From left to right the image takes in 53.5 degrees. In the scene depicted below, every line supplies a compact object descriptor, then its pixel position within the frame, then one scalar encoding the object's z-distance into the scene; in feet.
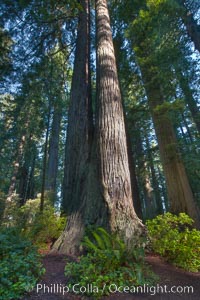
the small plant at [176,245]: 9.50
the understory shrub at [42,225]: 13.33
